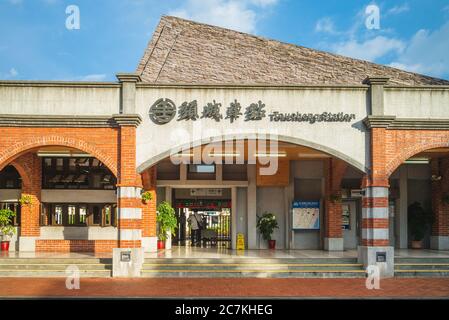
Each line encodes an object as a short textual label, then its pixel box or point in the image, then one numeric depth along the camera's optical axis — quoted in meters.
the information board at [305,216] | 19.42
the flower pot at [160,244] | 19.27
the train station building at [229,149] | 14.78
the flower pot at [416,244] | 19.50
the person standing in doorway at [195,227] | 21.11
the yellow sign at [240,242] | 19.25
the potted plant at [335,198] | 18.61
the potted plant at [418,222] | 19.25
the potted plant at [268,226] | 19.36
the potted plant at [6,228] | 17.81
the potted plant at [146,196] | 15.98
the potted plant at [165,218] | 18.38
